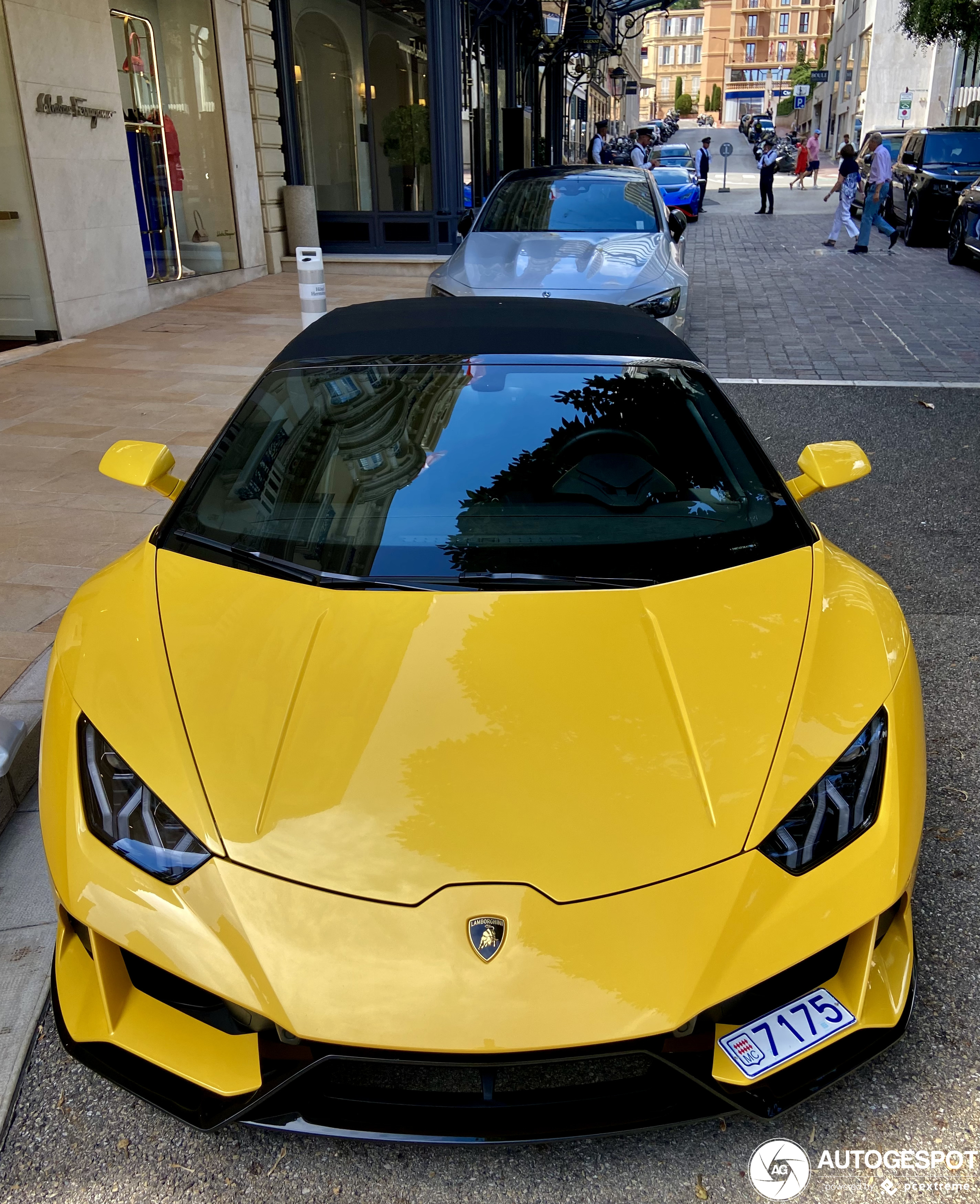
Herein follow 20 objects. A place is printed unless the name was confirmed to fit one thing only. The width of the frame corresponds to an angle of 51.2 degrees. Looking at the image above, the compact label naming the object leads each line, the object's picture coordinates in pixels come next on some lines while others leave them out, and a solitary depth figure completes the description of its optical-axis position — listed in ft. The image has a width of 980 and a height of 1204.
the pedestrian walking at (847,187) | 58.65
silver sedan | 24.72
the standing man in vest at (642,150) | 76.64
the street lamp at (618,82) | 182.61
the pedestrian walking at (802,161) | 106.93
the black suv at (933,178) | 58.95
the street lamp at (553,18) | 77.00
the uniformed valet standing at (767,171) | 79.82
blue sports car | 77.00
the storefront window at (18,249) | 31.73
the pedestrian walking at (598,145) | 81.46
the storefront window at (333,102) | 52.54
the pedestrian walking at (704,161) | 96.22
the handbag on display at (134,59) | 39.11
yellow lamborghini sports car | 5.56
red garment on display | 42.16
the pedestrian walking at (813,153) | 113.20
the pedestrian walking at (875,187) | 54.19
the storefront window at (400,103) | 53.16
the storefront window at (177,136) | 39.60
